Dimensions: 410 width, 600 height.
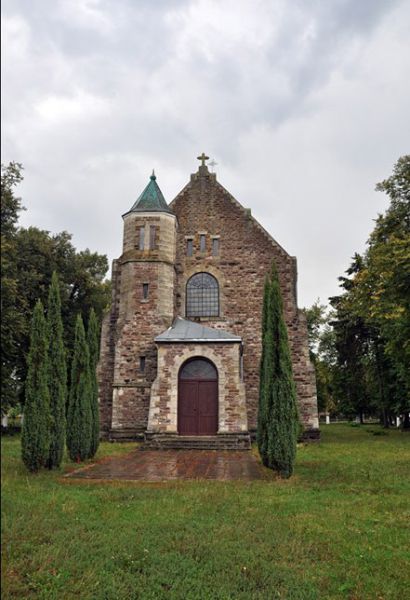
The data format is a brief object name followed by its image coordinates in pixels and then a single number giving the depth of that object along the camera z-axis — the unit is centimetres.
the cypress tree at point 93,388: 1479
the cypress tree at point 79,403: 1407
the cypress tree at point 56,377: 1140
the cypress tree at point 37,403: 1036
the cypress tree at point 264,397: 1293
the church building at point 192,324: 1945
